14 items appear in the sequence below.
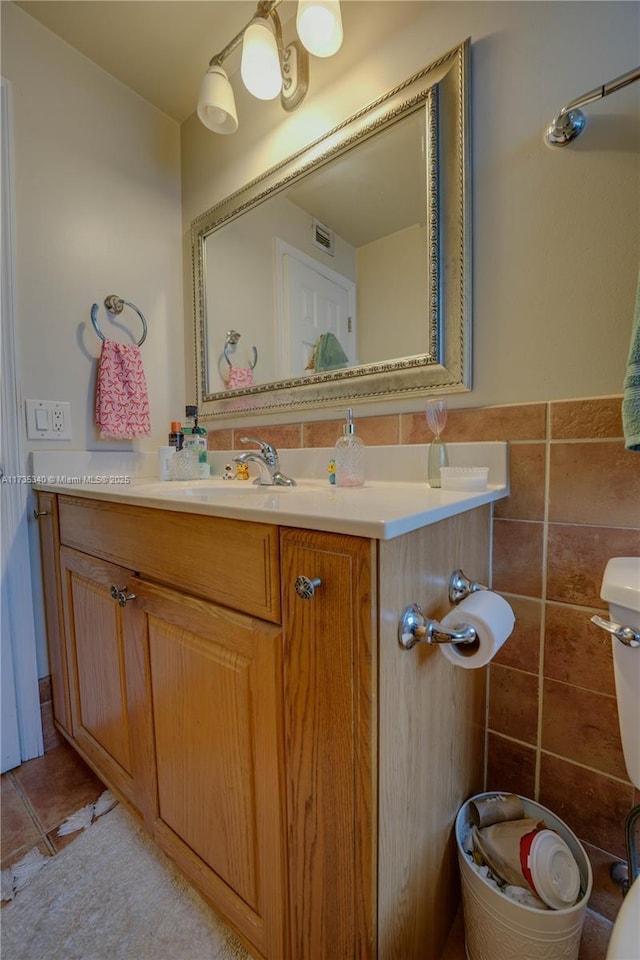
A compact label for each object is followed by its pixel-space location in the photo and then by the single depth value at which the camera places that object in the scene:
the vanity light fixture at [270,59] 0.89
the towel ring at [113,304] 1.26
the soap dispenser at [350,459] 0.93
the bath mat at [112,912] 0.71
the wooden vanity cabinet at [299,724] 0.48
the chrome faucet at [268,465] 1.06
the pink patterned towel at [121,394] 1.25
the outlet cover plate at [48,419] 1.13
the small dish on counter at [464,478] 0.74
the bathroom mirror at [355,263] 0.85
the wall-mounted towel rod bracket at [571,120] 0.63
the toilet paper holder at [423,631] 0.49
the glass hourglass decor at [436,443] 0.83
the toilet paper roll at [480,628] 0.52
